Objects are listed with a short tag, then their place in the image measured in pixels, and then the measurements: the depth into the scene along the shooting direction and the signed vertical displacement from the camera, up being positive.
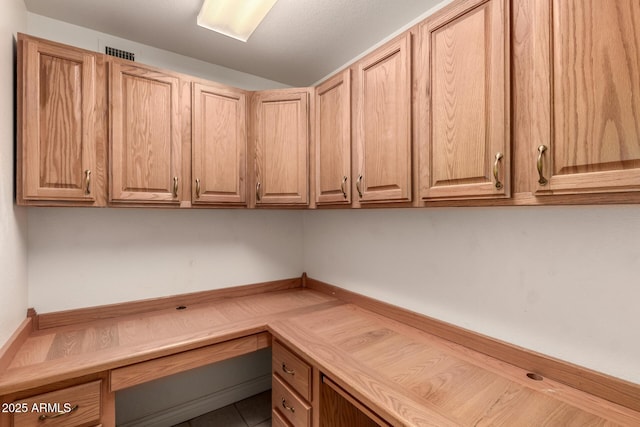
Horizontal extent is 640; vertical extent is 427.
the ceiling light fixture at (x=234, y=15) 1.33 +0.97
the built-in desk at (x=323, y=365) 0.96 -0.65
